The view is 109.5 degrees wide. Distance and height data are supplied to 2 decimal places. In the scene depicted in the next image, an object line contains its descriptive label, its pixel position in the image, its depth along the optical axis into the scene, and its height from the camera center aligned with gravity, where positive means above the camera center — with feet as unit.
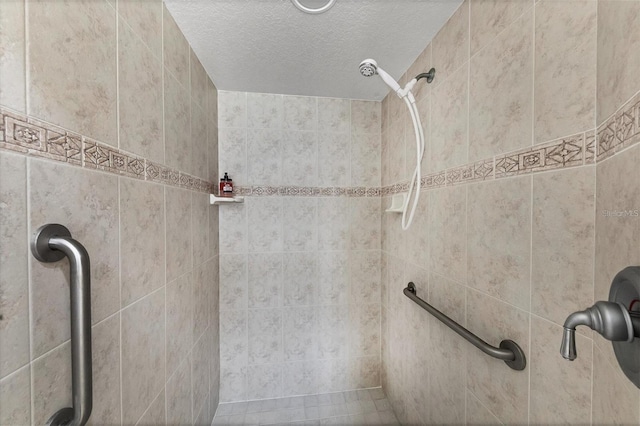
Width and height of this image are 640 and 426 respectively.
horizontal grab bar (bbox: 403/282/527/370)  1.98 -1.28
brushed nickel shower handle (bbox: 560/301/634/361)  1.04 -0.54
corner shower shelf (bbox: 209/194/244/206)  4.23 +0.18
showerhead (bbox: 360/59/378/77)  2.93 +1.86
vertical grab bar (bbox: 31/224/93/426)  1.35 -0.63
